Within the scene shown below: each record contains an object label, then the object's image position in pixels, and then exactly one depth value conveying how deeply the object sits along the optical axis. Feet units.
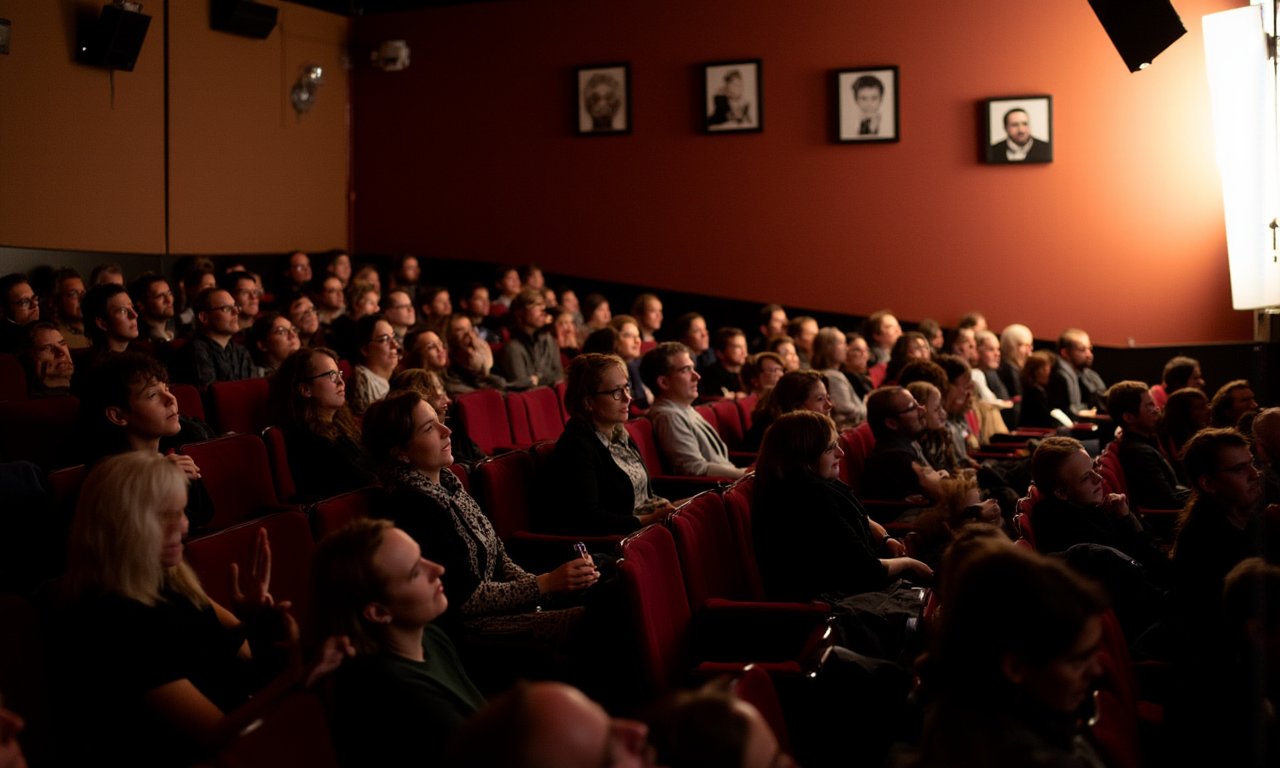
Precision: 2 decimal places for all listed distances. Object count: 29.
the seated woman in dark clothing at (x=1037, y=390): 21.61
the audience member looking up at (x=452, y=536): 8.38
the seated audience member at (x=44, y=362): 13.76
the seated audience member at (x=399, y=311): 20.02
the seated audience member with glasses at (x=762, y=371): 17.69
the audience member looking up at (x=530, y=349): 21.03
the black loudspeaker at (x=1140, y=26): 14.57
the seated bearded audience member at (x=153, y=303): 17.10
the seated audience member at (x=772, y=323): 24.85
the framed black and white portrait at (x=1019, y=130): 26.00
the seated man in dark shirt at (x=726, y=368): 20.57
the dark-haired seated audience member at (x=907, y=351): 19.76
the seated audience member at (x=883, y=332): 24.16
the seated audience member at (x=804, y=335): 23.07
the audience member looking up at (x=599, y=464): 10.89
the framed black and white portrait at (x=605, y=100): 29.14
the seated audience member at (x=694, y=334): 22.36
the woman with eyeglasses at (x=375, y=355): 14.64
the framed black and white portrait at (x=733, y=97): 27.99
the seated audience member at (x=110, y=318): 14.75
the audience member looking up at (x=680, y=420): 14.02
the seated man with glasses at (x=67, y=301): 18.42
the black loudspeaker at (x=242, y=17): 26.37
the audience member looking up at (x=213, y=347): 15.19
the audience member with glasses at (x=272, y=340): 15.53
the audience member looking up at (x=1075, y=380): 22.35
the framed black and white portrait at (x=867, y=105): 26.94
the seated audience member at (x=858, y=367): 20.36
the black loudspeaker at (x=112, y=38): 23.11
